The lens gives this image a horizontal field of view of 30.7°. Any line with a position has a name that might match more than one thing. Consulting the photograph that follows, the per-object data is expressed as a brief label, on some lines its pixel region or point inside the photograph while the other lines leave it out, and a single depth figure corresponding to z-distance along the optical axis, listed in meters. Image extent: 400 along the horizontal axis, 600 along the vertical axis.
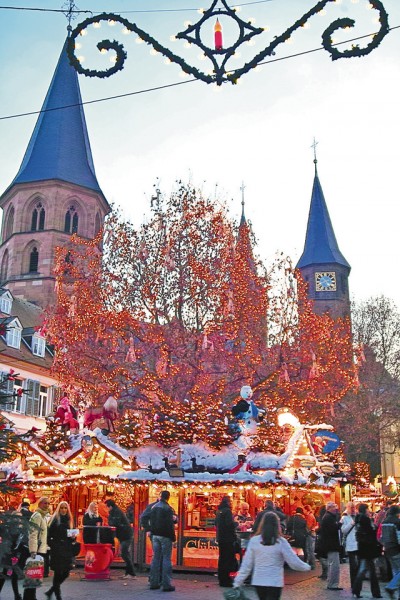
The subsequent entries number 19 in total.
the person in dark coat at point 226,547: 12.08
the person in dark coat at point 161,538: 11.70
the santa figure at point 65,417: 17.48
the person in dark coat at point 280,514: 11.85
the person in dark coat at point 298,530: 14.57
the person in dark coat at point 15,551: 7.51
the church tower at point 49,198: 52.69
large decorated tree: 24.03
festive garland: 6.86
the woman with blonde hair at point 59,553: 9.84
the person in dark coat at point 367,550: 10.15
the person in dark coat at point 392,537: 11.00
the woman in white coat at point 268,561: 6.33
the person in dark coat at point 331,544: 11.95
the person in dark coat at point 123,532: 13.20
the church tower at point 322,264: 67.12
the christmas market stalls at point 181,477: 14.59
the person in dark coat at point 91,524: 13.30
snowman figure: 15.89
